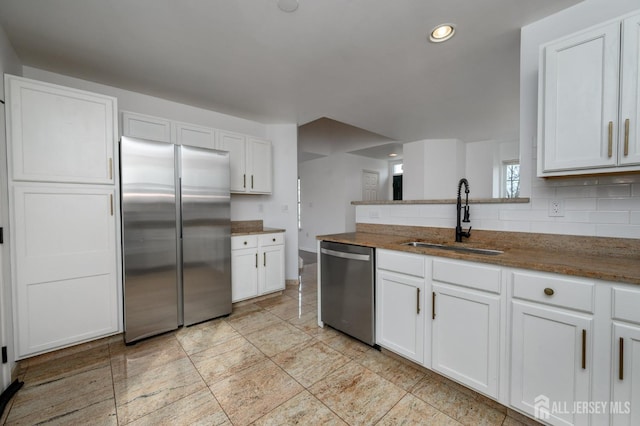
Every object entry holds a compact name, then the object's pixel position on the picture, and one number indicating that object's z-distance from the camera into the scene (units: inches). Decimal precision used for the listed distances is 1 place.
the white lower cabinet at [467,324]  56.6
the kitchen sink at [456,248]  71.5
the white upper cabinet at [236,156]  128.0
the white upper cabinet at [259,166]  137.4
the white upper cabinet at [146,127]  104.3
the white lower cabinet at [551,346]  46.2
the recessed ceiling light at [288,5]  63.9
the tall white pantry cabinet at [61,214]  73.3
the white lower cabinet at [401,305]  69.7
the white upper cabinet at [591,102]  51.0
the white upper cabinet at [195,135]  117.2
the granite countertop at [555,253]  46.4
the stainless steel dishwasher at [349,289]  81.6
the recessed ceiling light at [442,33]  74.1
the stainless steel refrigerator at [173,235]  89.3
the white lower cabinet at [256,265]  119.9
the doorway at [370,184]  283.4
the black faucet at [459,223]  77.4
